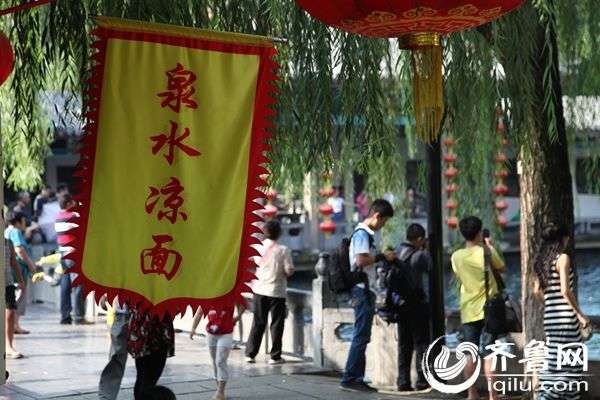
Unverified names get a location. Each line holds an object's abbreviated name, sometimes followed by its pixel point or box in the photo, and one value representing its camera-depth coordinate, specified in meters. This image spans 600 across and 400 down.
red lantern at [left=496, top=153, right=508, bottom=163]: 9.08
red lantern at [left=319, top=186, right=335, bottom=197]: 19.53
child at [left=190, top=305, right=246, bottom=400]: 8.25
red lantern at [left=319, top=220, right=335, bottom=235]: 22.31
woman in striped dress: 7.62
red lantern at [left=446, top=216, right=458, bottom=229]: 15.27
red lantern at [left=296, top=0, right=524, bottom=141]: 4.54
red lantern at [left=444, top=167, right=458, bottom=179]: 10.65
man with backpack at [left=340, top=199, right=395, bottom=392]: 8.68
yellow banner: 4.72
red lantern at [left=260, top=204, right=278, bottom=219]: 17.59
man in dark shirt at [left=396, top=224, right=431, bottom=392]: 8.96
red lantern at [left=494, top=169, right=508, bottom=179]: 12.09
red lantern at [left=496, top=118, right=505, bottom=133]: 8.12
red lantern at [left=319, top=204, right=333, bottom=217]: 22.06
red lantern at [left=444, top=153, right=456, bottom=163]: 14.43
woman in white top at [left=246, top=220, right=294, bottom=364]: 10.29
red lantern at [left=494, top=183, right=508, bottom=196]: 16.22
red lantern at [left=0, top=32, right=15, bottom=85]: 5.22
